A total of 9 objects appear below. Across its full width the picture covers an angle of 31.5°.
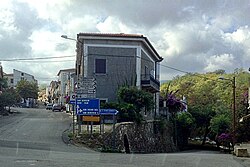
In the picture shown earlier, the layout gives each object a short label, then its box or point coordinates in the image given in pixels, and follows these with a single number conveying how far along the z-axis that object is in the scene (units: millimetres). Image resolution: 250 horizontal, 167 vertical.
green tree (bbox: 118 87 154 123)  33719
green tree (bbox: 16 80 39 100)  97500
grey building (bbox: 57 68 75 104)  107975
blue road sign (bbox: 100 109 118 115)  25906
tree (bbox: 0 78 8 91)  61997
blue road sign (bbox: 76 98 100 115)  24641
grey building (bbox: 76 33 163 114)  37312
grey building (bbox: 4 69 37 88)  127188
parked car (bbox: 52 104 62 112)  72188
